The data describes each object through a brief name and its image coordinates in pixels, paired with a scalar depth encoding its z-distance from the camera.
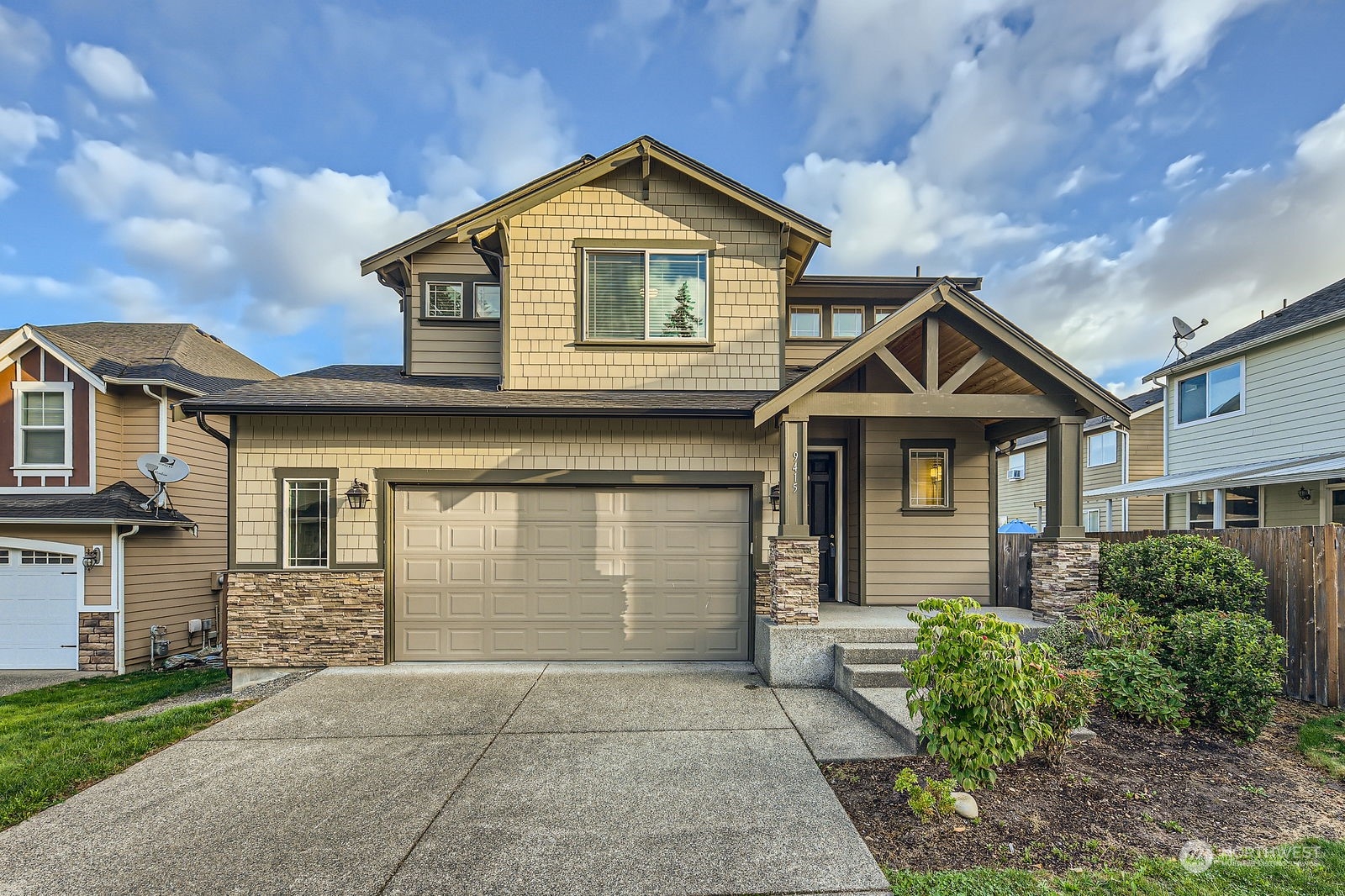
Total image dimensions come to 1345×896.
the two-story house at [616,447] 7.07
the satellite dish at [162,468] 8.62
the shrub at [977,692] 3.75
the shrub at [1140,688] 4.89
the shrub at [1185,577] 5.66
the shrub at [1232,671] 4.75
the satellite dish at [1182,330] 13.31
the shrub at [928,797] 3.63
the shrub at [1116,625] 5.40
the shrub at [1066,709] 4.23
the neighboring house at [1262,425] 9.91
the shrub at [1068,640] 5.60
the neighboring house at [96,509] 9.35
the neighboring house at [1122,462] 15.23
